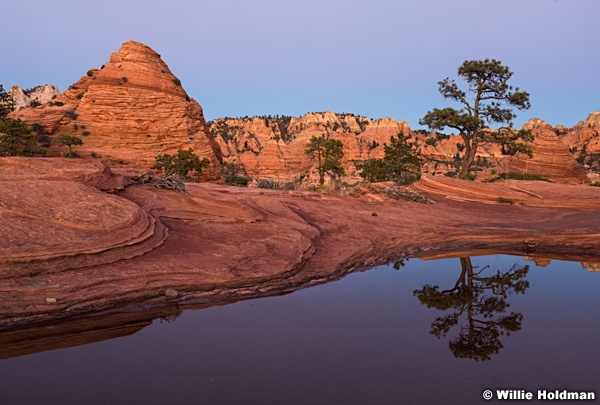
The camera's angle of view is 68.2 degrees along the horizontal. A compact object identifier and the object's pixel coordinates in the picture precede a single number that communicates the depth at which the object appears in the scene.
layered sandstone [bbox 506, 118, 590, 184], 49.78
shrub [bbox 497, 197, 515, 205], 20.48
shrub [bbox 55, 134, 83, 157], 44.00
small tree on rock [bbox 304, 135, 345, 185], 44.59
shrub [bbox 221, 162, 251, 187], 44.65
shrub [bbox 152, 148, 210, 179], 45.00
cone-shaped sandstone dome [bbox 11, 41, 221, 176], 49.56
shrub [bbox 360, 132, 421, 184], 39.06
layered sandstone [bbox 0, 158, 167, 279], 7.50
